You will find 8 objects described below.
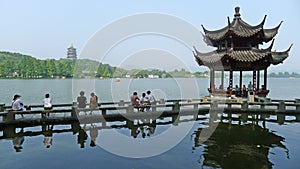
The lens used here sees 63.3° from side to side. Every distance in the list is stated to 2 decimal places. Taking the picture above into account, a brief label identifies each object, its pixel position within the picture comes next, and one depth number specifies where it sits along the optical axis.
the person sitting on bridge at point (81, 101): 11.82
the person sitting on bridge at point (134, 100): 13.23
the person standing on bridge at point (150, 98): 13.70
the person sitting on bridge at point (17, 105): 10.88
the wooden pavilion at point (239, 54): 17.72
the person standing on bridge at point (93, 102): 12.08
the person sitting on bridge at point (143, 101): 13.64
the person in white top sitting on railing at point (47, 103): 11.55
